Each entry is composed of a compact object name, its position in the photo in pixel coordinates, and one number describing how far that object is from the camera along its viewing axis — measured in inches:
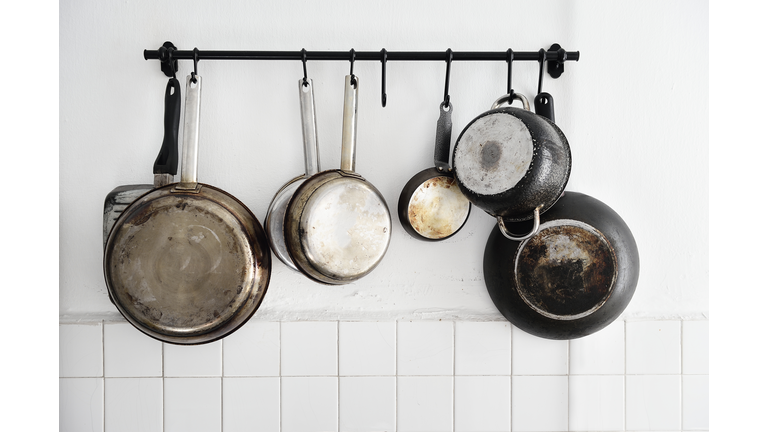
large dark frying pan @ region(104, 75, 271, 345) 29.3
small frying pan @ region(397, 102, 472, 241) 31.5
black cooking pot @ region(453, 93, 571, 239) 27.5
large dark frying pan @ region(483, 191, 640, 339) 30.4
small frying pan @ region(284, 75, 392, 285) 29.6
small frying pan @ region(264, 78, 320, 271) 31.5
